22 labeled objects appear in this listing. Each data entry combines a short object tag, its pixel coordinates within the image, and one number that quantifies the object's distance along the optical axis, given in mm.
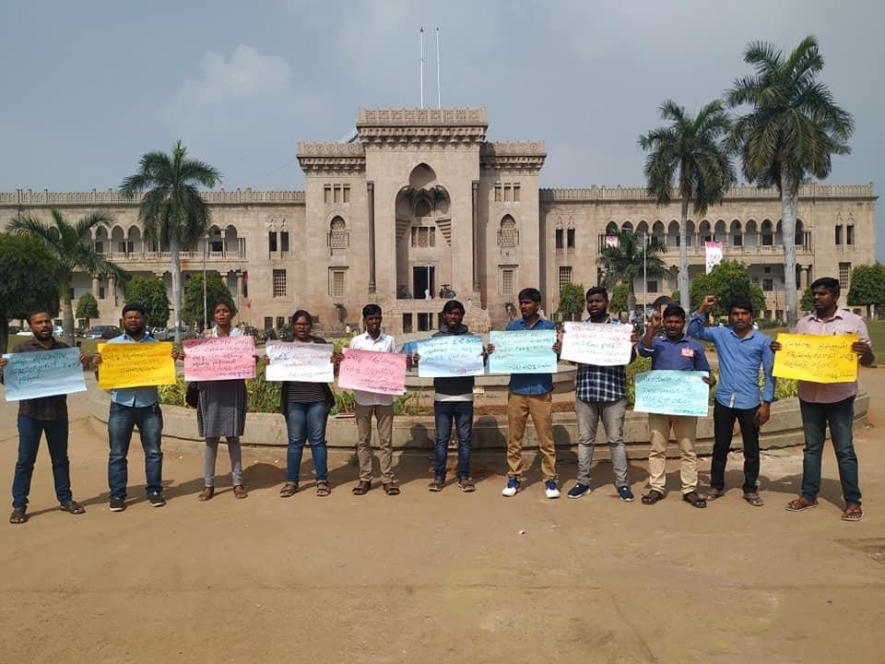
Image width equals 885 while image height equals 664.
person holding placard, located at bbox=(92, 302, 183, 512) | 6605
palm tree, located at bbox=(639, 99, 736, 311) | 34125
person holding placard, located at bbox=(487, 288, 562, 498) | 6840
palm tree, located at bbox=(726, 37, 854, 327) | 27000
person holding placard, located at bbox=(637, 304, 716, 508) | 6527
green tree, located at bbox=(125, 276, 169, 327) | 43494
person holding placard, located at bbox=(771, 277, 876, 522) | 6055
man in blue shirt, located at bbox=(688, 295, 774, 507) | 6469
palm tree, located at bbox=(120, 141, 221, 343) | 35469
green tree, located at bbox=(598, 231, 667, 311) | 45125
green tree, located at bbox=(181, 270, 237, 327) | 44688
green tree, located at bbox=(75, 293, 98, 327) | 52344
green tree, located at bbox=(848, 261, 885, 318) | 47625
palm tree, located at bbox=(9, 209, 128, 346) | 31344
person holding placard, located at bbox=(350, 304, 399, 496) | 7068
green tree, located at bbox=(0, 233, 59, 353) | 27391
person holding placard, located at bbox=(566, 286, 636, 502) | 6707
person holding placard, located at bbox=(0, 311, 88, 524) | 6328
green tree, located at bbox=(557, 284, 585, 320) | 48656
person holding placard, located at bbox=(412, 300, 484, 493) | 7039
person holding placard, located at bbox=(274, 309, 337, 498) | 7035
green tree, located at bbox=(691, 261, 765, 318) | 41000
